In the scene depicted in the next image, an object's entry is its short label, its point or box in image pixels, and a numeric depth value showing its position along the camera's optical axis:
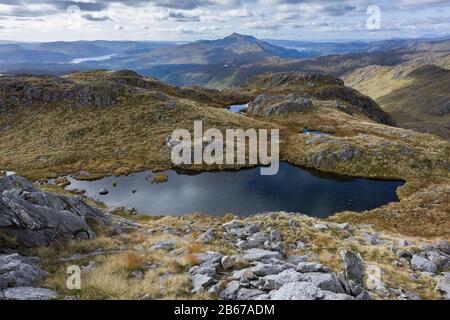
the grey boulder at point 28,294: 12.23
